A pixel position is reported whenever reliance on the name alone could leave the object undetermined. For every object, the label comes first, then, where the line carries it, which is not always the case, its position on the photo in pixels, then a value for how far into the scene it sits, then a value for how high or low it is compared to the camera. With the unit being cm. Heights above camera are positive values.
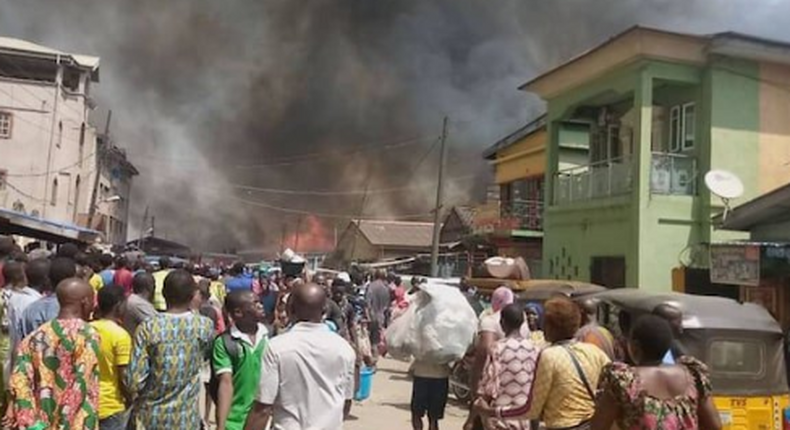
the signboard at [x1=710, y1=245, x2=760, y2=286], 1039 +41
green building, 1468 +291
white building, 3225 +519
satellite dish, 1337 +184
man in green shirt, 393 -48
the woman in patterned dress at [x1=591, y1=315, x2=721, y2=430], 301 -38
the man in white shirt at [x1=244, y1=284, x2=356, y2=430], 325 -44
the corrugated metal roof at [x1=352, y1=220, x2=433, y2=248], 4319 +234
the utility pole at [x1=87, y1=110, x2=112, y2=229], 3068 +301
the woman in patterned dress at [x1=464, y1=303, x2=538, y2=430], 423 -50
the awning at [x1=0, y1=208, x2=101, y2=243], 1377 +51
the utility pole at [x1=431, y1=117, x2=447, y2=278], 2342 +206
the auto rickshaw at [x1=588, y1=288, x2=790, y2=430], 589 -49
